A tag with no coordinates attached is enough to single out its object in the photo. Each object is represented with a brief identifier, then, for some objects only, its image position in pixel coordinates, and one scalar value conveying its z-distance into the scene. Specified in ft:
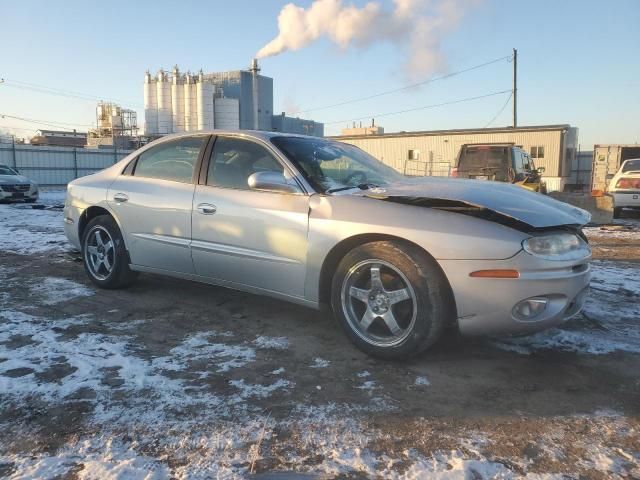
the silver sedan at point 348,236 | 9.70
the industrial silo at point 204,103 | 157.48
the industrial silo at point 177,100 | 161.58
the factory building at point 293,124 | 181.13
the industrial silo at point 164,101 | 163.43
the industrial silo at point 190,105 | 158.92
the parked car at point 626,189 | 37.58
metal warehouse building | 96.27
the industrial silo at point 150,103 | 165.27
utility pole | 112.16
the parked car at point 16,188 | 52.06
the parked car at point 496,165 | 39.20
